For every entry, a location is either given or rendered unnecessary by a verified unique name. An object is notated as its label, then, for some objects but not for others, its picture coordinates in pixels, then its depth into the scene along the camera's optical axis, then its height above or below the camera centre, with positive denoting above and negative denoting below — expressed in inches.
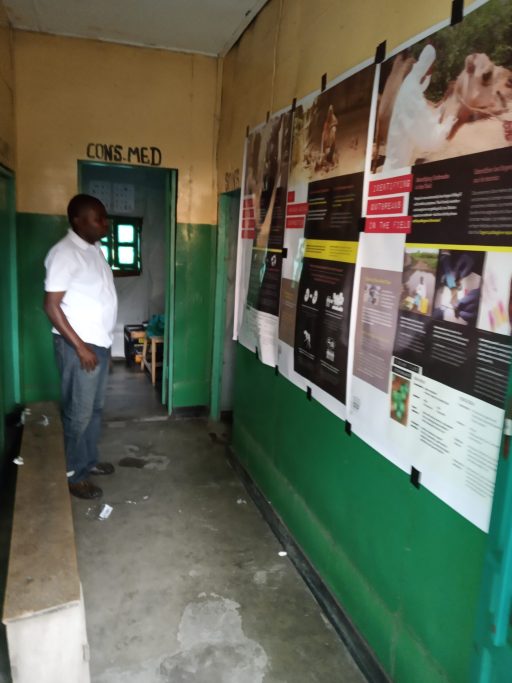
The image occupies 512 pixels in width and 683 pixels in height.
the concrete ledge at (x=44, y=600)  58.2 -42.8
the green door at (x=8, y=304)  135.3 -19.2
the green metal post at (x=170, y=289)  169.0 -15.1
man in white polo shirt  108.0 -16.6
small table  212.5 -49.1
